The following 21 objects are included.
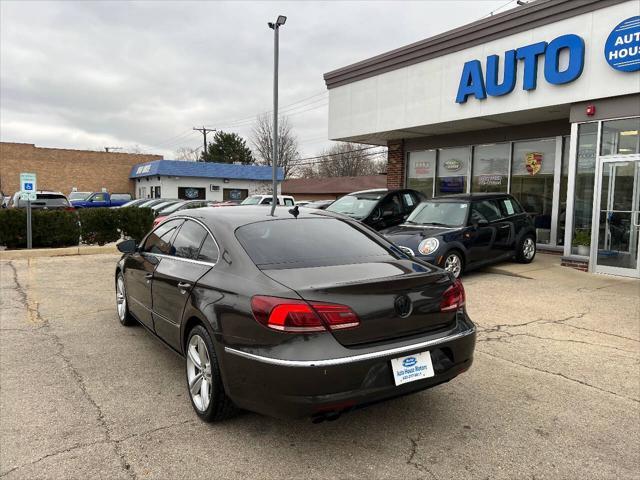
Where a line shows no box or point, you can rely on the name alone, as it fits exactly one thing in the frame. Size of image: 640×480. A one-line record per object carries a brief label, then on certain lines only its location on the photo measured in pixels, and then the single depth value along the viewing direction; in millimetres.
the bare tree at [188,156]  83362
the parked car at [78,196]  32888
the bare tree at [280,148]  59750
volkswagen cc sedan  2680
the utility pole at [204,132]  55841
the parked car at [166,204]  20516
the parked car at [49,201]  18344
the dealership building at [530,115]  9102
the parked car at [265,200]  19998
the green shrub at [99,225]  13109
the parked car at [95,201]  29109
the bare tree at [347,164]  64438
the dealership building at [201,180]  36031
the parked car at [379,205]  11289
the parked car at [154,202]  24909
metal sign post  11344
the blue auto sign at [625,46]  8625
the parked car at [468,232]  8195
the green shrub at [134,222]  13781
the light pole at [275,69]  16877
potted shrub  9711
